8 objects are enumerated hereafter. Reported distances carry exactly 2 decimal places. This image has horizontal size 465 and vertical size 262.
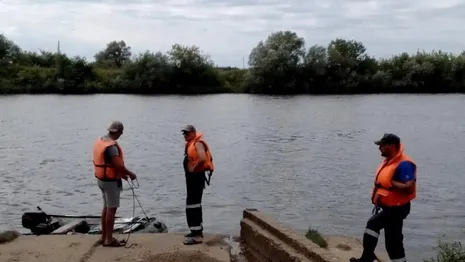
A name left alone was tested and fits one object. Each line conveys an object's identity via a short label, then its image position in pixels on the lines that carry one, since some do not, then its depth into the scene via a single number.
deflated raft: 11.51
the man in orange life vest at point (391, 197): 8.00
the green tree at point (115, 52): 125.00
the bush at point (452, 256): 9.00
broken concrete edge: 8.20
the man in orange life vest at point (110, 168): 9.16
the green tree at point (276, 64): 77.75
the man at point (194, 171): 9.60
